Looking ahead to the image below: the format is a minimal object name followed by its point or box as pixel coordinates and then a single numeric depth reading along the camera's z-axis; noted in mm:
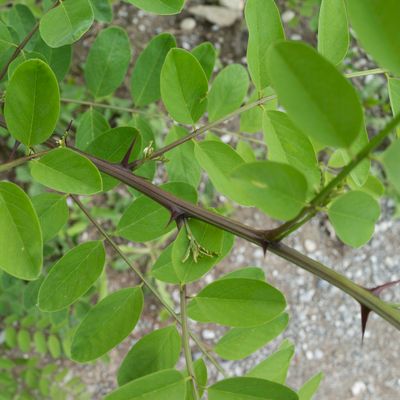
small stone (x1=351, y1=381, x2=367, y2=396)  1228
